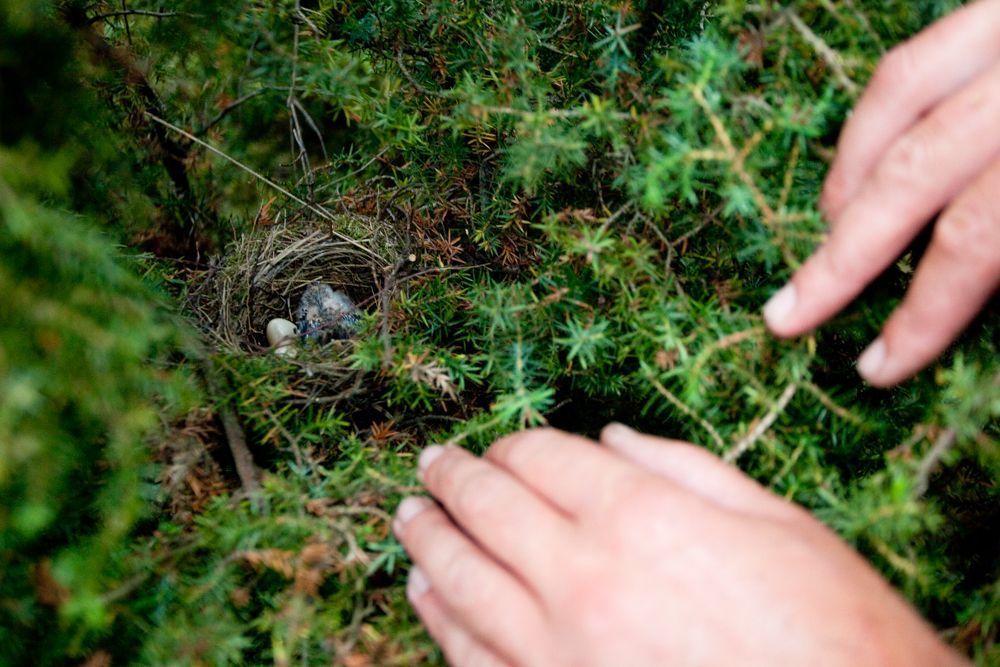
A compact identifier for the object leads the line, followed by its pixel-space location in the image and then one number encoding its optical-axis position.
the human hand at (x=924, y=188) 0.30
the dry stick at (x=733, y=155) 0.31
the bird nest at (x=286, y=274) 0.45
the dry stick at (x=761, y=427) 0.32
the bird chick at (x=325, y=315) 0.46
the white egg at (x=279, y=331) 0.45
